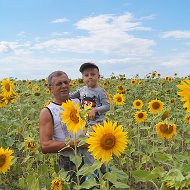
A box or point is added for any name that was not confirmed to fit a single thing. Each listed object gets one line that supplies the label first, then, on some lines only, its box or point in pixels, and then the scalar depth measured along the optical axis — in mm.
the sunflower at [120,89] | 4390
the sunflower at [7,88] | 3393
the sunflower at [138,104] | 3468
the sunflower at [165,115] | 2466
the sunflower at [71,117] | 1476
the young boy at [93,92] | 2271
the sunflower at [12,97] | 3369
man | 1731
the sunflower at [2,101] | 3473
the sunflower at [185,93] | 1118
